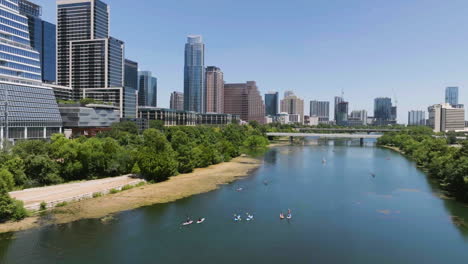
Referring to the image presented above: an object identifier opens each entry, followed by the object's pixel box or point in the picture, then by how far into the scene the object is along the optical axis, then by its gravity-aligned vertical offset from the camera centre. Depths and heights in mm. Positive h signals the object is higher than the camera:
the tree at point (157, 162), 82375 -9714
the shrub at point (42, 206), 57562 -14107
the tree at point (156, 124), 193000 -1683
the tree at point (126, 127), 156350 -2914
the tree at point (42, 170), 72375 -10589
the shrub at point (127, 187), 73594 -13927
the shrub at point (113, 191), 70375 -13972
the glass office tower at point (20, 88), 109625 +9911
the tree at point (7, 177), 61041 -10304
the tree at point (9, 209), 50781 -13034
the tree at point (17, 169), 68125 -9851
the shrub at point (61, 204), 60094 -14353
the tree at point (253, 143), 188600 -10659
